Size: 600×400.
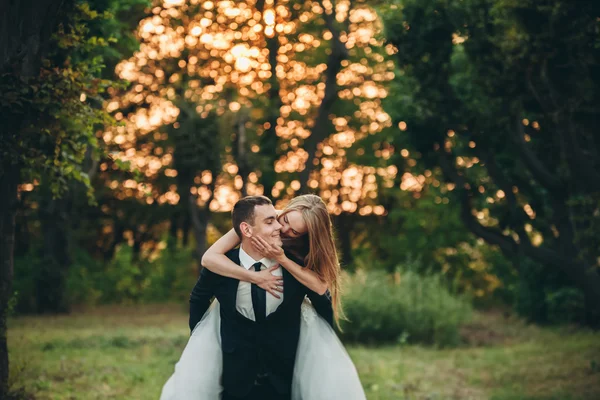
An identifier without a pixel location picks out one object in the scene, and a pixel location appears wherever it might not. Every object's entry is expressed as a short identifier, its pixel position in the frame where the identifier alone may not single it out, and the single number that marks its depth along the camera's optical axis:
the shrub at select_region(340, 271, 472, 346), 17.98
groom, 4.81
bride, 4.84
